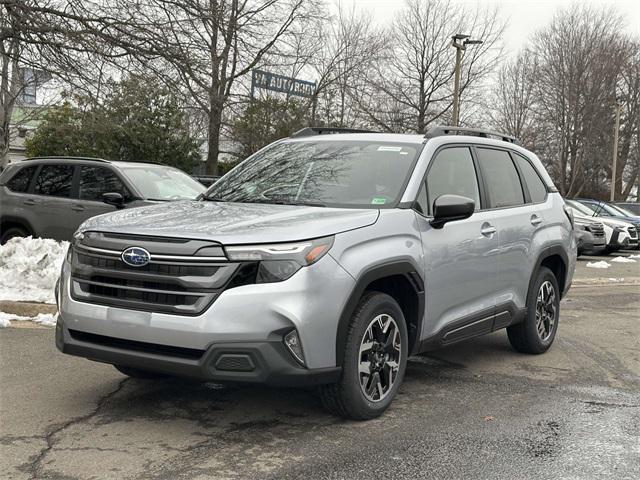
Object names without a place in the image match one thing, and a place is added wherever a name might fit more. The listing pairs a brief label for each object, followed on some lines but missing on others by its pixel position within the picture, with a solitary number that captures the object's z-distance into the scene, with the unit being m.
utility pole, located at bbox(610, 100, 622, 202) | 37.65
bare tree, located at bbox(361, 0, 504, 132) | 36.00
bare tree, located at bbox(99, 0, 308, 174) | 10.88
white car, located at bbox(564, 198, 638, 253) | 18.95
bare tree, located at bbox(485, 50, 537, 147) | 41.75
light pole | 23.97
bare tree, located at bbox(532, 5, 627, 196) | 39.47
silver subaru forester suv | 3.84
